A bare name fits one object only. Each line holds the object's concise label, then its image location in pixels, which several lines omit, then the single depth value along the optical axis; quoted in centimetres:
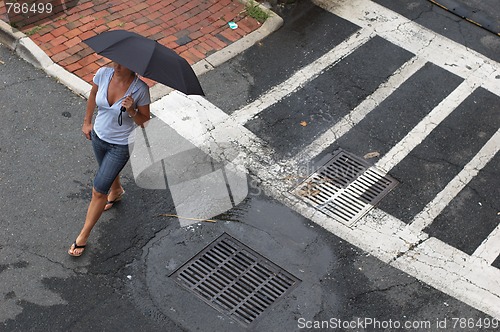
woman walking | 1252
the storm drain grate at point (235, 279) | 1342
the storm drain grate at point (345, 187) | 1534
